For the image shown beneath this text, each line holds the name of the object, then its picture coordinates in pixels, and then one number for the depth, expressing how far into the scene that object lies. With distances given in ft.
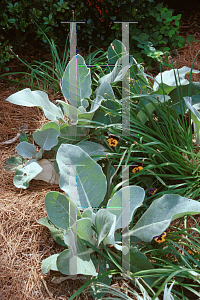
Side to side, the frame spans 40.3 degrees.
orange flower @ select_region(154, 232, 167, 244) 3.42
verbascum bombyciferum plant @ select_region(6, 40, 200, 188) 4.28
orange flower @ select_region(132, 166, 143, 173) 4.23
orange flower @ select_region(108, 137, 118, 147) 4.24
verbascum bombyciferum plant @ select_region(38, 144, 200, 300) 3.13
